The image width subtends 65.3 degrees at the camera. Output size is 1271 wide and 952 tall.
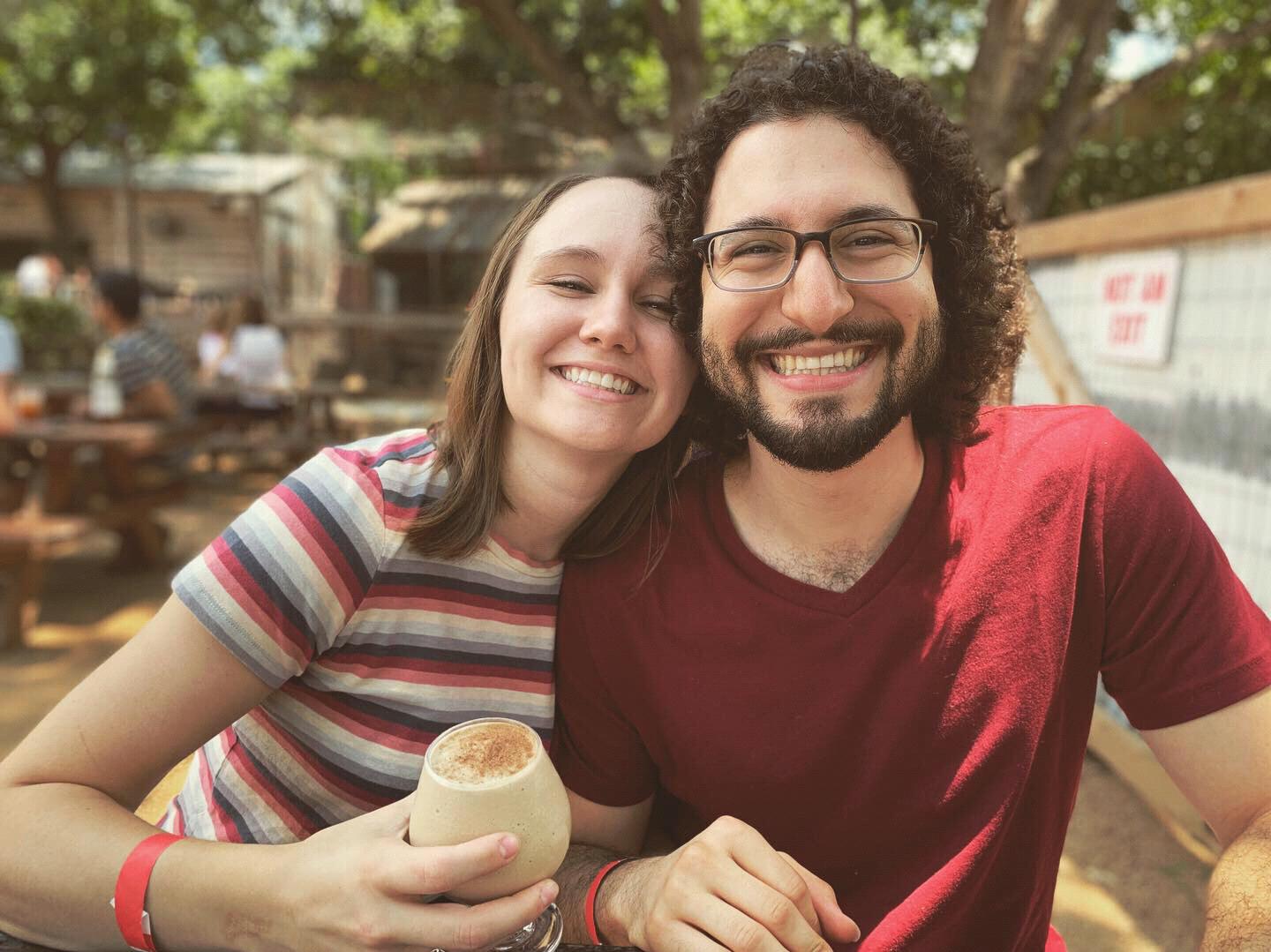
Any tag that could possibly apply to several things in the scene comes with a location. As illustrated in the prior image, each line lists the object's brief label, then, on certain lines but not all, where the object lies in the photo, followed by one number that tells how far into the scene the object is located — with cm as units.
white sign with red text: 312
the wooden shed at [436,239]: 975
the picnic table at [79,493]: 522
